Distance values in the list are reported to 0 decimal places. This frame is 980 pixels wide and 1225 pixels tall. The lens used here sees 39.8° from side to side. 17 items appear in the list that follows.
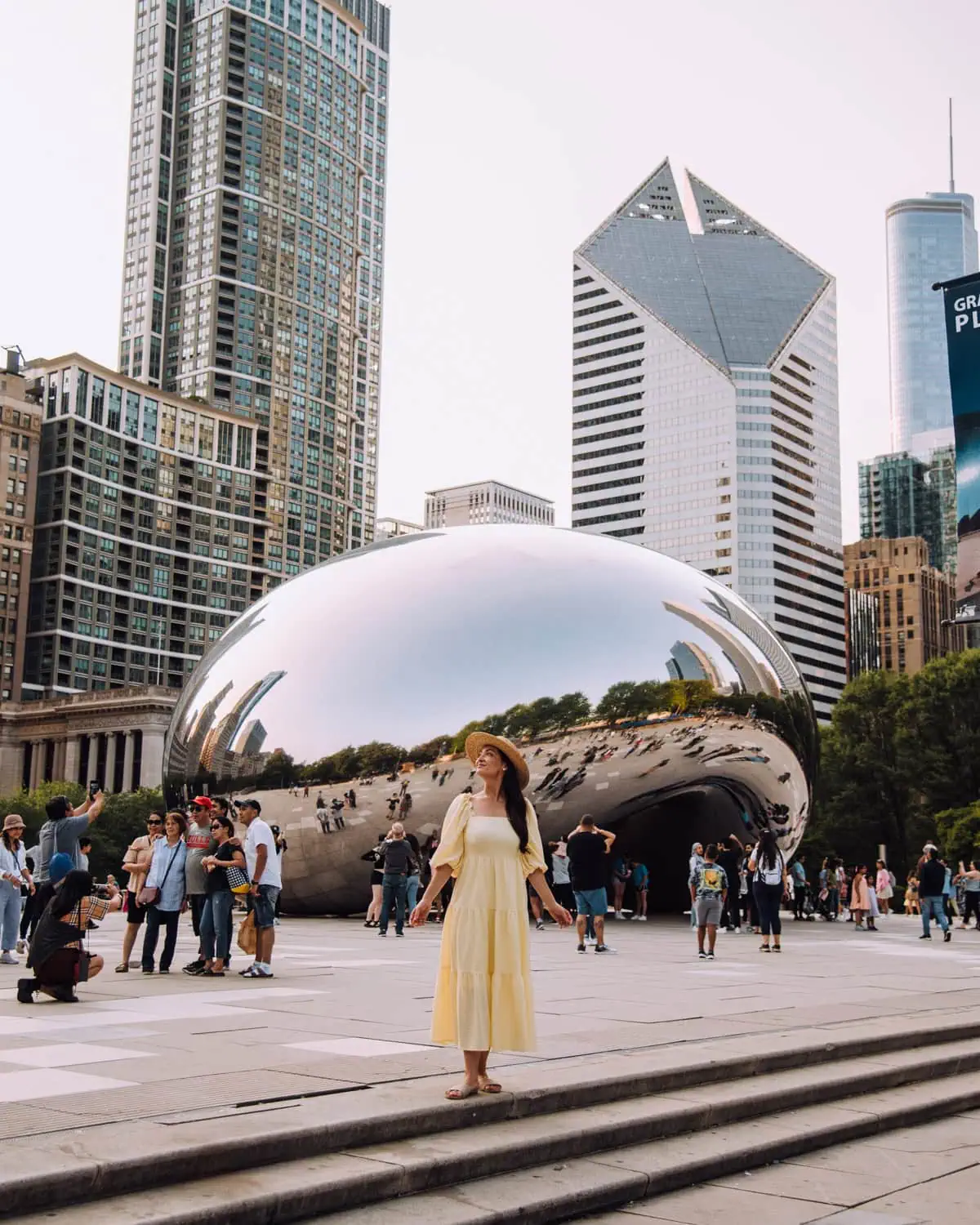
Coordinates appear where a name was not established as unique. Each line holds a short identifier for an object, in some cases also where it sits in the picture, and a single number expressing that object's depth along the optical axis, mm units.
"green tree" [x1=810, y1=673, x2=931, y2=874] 62594
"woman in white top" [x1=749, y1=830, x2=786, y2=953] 17516
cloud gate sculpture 20578
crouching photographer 9992
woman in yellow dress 6445
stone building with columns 120625
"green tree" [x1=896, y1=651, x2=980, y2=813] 60000
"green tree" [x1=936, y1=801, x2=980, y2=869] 53250
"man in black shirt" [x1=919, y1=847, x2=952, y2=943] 22094
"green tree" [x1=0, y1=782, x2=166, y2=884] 90062
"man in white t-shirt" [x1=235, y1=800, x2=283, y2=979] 12336
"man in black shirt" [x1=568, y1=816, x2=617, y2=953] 16016
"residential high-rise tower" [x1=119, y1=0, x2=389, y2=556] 174500
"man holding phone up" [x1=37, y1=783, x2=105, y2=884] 13227
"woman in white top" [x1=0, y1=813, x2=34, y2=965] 14094
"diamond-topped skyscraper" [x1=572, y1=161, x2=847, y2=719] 178625
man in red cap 13297
